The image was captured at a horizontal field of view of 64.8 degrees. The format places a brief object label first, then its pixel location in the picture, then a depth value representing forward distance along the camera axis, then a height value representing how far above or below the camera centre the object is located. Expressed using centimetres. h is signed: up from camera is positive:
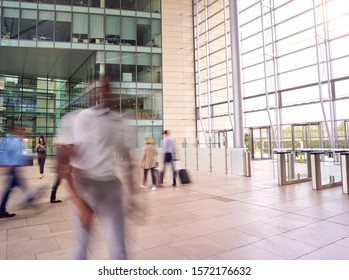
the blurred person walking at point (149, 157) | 786 -5
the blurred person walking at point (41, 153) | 1006 +20
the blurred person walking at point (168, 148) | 855 +21
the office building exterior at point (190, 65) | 1456 +657
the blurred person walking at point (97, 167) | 199 -8
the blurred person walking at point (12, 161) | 507 -4
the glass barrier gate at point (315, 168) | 730 -50
